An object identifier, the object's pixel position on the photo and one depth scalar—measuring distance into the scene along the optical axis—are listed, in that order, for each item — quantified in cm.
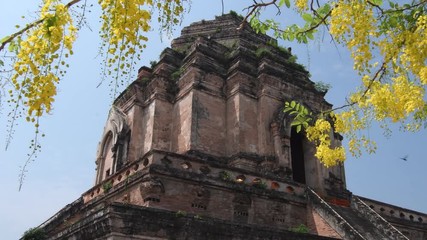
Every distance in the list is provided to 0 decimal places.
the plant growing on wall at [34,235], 1231
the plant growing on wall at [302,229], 1100
